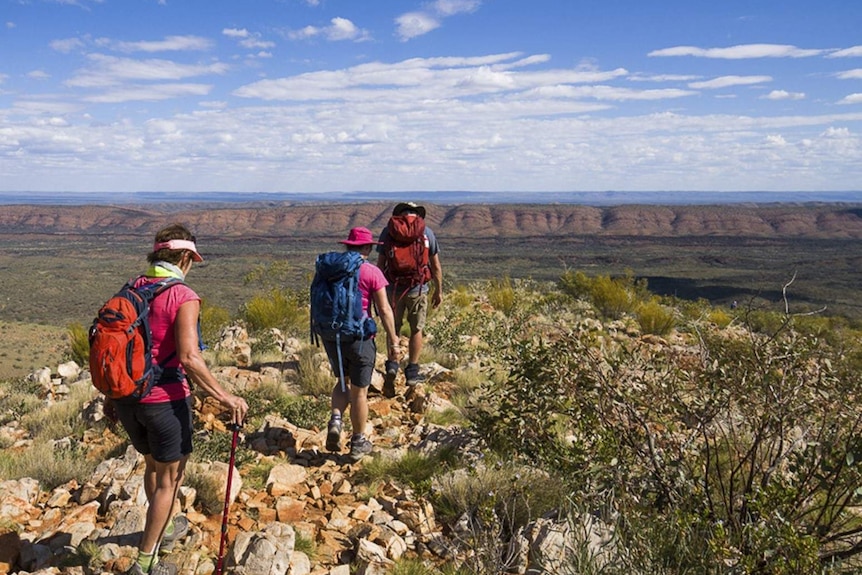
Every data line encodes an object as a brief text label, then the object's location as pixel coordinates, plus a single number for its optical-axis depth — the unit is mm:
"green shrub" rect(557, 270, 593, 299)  14742
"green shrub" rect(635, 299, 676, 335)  10469
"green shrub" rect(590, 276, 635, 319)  12781
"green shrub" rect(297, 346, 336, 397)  5957
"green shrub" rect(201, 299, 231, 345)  9303
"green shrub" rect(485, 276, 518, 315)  11638
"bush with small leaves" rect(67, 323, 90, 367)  9250
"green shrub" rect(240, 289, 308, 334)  9281
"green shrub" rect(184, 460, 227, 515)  3607
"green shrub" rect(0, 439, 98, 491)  4012
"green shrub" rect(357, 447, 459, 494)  3990
